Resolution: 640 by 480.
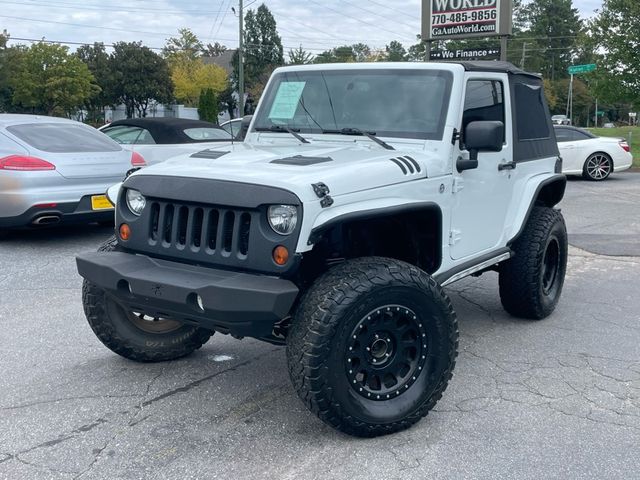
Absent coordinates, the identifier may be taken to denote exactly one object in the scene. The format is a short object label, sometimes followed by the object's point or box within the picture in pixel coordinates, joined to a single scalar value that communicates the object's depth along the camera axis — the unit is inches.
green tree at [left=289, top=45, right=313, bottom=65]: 2446.4
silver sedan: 308.0
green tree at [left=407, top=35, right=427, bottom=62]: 3100.4
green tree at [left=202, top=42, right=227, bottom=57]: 3745.1
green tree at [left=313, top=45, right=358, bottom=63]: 3238.2
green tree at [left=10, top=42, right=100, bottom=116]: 1971.0
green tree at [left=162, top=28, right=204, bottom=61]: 2414.5
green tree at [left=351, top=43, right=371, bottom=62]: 3377.2
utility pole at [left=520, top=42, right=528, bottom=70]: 3086.9
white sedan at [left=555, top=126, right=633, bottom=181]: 645.9
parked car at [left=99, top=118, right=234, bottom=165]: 436.8
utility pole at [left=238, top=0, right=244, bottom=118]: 1527.2
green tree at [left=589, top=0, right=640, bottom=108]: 896.9
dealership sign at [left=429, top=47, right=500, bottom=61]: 843.6
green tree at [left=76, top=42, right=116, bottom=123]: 2382.0
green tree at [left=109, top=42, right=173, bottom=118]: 2372.0
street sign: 986.7
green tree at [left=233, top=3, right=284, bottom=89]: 3365.7
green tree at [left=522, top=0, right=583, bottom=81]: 3462.1
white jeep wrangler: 131.3
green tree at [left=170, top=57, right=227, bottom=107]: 2282.2
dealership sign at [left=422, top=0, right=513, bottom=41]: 777.6
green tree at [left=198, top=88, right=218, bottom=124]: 1500.9
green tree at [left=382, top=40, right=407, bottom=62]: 2849.4
